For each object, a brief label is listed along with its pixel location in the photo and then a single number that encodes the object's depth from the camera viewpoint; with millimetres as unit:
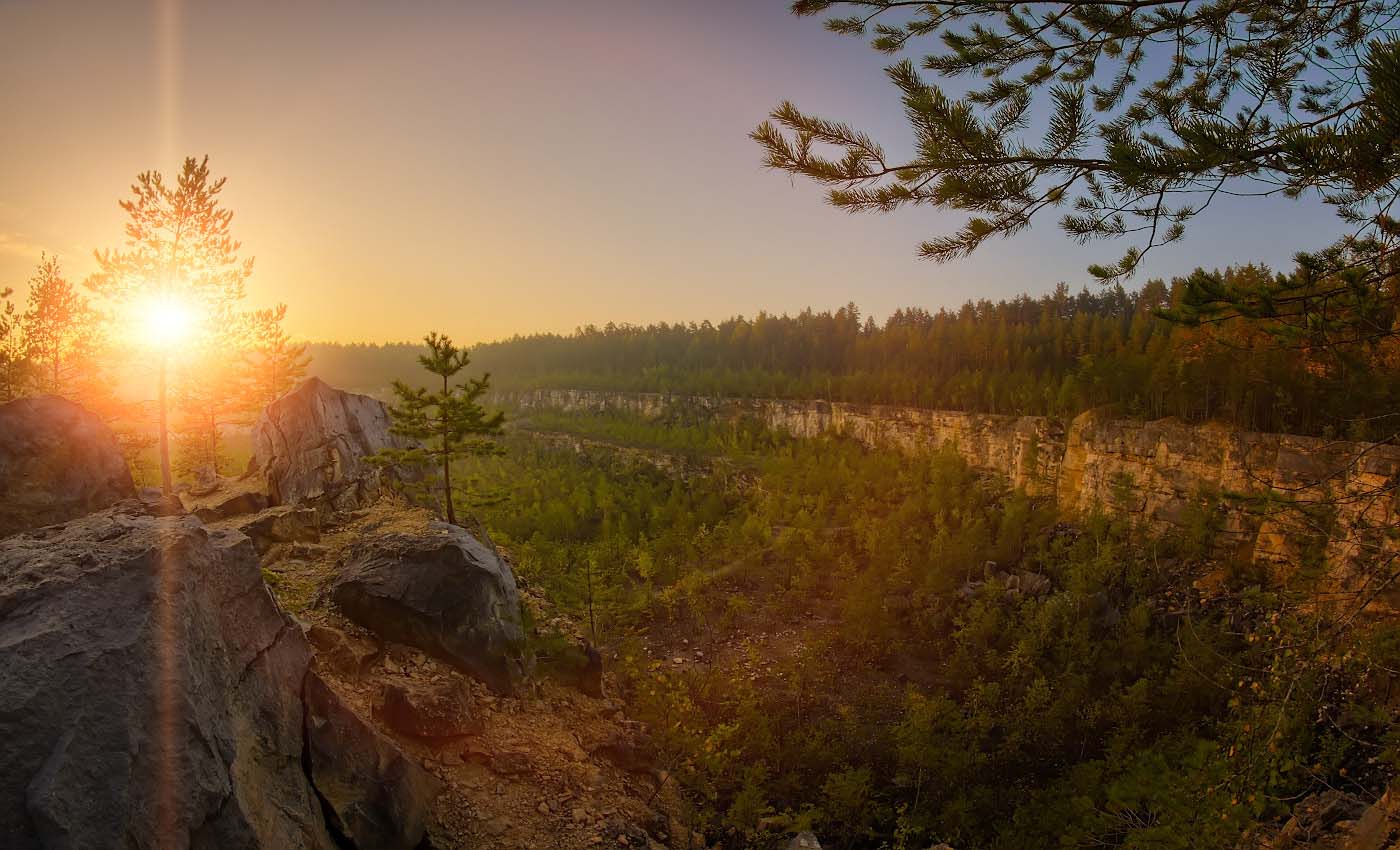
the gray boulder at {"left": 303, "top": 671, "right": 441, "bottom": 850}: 6375
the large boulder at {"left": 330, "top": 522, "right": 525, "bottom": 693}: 10898
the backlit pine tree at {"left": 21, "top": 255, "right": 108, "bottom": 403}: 20984
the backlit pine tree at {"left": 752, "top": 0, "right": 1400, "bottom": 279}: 3234
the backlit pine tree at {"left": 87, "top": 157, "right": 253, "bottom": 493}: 16781
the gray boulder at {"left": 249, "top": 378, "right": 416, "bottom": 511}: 16422
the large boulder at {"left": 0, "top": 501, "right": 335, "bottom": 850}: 4055
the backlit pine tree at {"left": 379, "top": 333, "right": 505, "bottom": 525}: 14625
